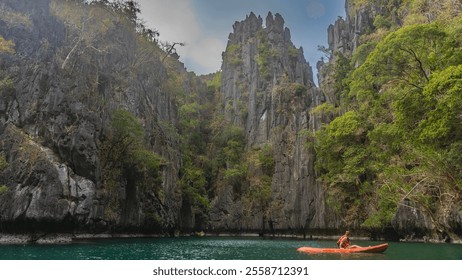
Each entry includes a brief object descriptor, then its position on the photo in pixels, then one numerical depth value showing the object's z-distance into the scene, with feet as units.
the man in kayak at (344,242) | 49.15
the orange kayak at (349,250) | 44.16
